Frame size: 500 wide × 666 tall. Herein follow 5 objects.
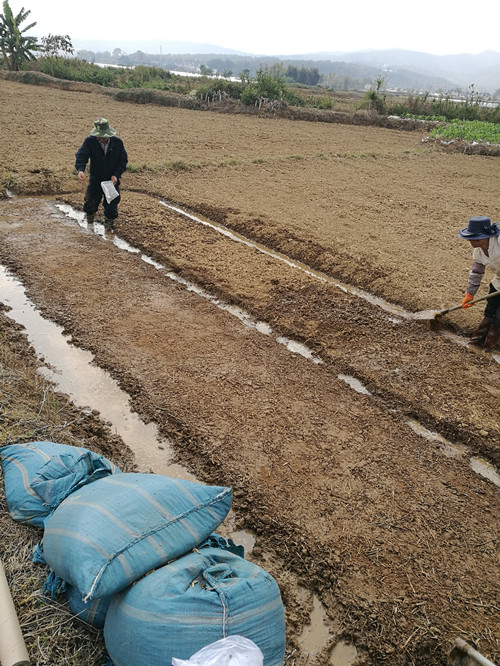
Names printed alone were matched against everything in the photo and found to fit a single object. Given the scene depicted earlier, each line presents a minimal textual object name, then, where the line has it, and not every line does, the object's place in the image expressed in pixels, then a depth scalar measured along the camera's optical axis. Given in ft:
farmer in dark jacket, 22.24
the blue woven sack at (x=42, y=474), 7.25
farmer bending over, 14.67
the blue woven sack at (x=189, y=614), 5.33
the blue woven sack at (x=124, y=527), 5.72
